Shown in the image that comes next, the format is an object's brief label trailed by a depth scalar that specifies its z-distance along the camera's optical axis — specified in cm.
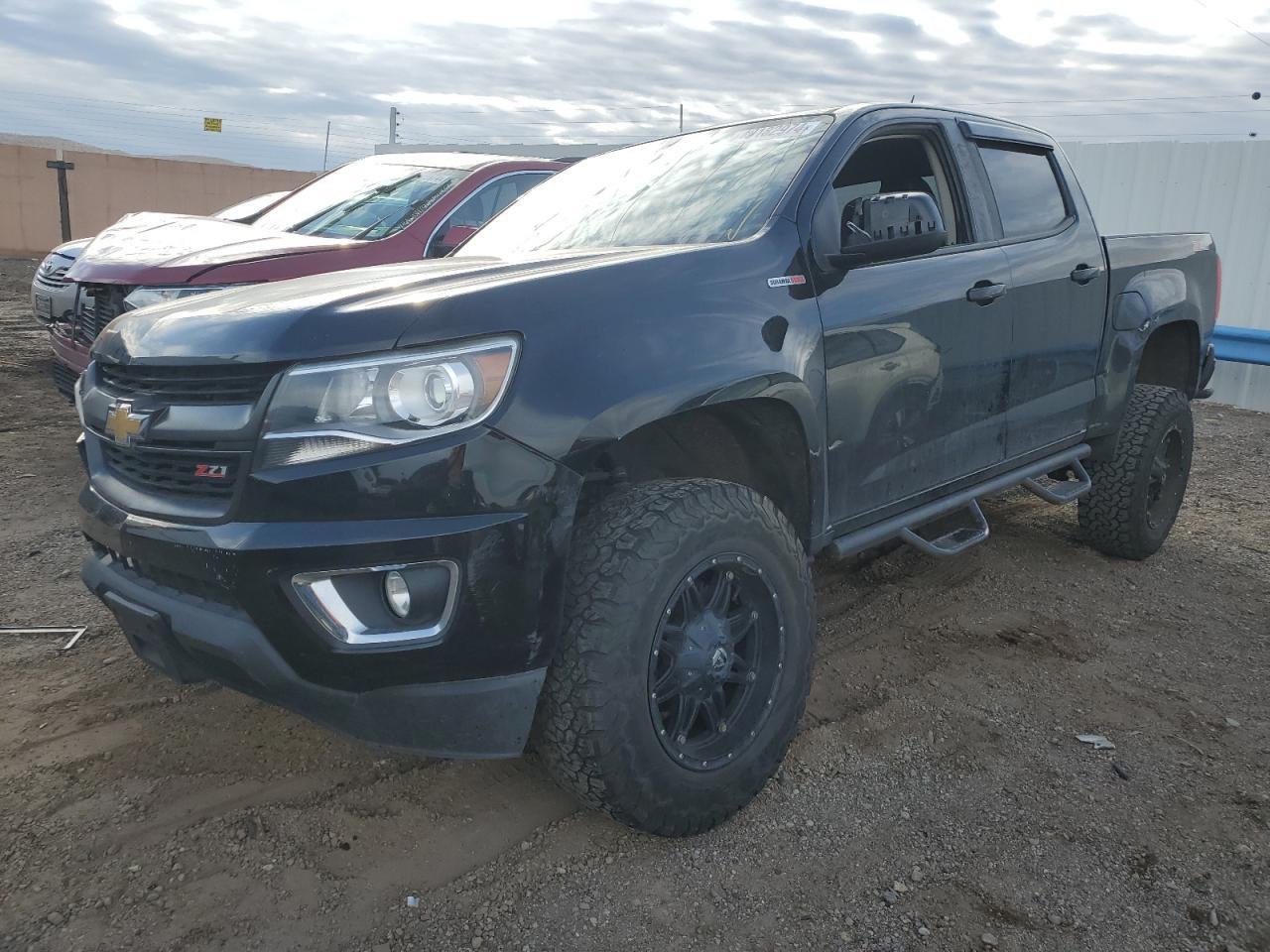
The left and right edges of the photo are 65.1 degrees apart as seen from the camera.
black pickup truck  200
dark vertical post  1477
